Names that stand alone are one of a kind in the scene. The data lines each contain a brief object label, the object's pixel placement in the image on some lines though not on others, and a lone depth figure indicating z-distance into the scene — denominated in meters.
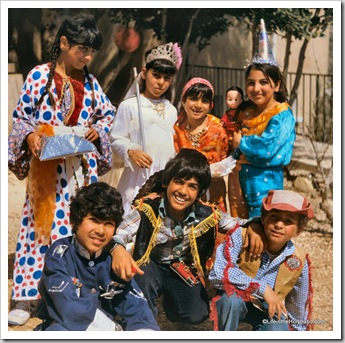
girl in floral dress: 5.01
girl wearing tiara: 5.03
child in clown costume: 4.82
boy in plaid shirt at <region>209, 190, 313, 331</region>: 4.42
